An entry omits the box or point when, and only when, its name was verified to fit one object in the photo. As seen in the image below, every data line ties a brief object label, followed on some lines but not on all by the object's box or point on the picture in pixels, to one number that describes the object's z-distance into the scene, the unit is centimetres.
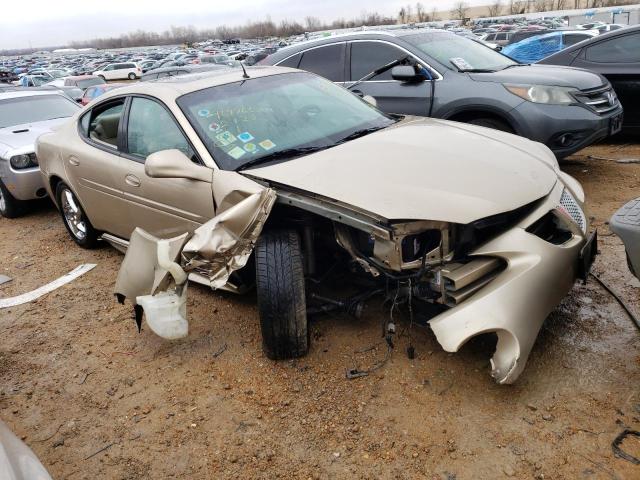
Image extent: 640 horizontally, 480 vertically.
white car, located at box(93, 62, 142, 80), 3067
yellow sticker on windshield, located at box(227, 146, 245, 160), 322
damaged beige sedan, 255
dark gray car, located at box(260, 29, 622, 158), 498
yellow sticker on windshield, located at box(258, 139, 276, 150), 330
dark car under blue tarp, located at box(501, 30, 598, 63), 1135
